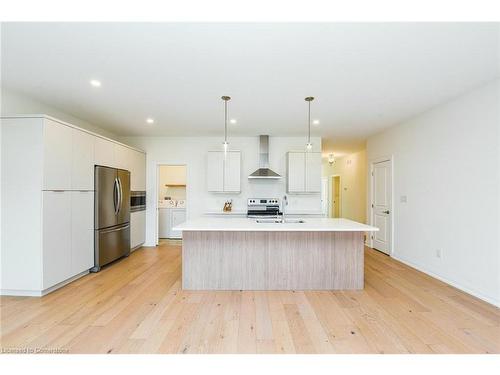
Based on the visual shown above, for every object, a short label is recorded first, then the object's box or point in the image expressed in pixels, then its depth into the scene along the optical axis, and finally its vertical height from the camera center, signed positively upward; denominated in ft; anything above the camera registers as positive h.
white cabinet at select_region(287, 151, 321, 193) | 17.47 +1.39
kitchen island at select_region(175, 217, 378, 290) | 10.46 -2.99
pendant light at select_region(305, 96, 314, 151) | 10.83 +4.08
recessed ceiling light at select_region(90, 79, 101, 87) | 9.16 +4.10
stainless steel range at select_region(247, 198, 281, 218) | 17.61 -1.10
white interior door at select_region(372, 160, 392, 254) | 15.87 -0.95
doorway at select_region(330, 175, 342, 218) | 31.22 -0.65
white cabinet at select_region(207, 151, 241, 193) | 17.47 +1.28
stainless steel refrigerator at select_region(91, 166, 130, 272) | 12.69 -1.42
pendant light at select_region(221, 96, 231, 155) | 10.78 +4.07
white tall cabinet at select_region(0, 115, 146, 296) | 9.50 -0.59
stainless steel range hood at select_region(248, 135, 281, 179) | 17.98 +2.72
